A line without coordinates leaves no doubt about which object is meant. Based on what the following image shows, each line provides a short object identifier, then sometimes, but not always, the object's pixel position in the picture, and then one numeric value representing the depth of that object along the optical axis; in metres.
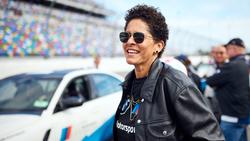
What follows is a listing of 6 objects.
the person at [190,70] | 3.85
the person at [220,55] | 4.70
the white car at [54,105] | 3.34
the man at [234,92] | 4.25
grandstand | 16.20
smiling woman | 1.71
